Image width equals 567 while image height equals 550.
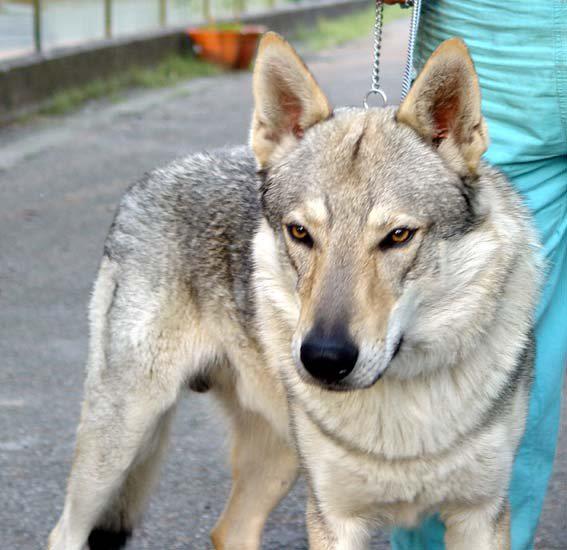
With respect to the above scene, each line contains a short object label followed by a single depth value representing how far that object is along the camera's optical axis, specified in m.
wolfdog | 3.01
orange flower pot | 14.80
